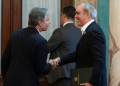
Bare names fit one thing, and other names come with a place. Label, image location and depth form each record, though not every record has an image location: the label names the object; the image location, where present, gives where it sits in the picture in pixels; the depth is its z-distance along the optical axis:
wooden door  7.87
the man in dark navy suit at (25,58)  4.83
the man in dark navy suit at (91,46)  4.53
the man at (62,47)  6.60
